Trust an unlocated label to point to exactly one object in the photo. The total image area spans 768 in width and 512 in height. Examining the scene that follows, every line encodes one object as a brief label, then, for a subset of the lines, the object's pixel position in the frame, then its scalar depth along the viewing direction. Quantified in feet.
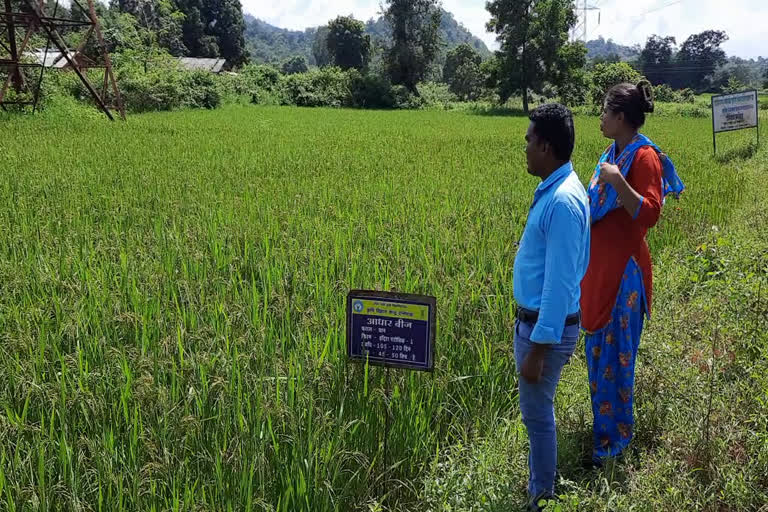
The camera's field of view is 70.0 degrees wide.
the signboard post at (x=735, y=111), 37.32
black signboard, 6.47
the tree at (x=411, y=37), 118.21
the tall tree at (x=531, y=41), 100.83
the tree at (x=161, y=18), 142.61
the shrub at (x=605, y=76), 110.63
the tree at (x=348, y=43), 155.22
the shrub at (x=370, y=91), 114.01
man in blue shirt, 5.92
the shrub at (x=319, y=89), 109.70
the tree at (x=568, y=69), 103.19
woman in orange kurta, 7.50
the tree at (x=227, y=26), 161.89
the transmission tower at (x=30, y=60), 43.65
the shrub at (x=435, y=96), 119.03
